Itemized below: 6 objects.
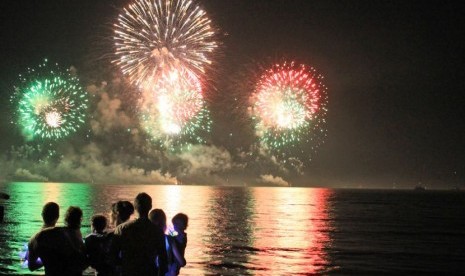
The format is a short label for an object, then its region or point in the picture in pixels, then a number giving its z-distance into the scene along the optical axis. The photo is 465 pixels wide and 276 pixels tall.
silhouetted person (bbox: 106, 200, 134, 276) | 8.28
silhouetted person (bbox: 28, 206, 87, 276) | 7.61
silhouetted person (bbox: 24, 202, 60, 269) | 7.84
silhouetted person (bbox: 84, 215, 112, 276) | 7.99
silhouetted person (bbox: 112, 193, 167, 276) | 7.45
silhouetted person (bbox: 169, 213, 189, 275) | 9.20
